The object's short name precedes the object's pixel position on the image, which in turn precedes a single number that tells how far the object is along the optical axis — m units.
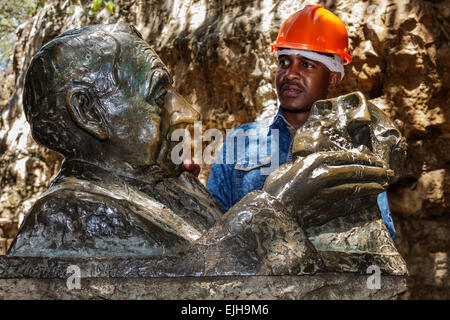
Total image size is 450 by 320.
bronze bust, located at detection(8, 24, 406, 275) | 1.65
